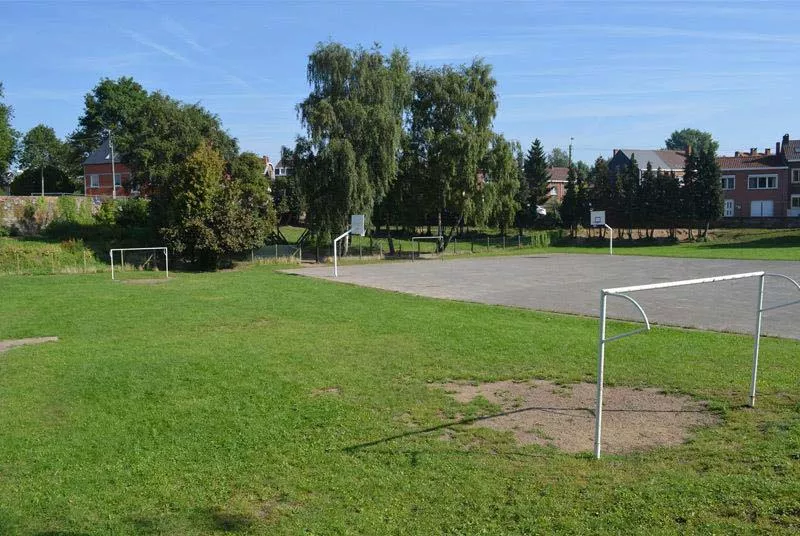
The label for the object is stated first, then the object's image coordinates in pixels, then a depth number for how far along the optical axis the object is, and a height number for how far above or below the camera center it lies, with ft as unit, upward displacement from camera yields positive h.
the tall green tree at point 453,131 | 163.43 +23.82
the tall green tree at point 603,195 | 224.53 +10.10
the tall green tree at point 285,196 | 176.55 +8.11
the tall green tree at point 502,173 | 170.09 +13.53
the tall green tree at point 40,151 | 315.58 +36.33
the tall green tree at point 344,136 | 141.49 +19.68
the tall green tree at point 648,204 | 215.72 +6.78
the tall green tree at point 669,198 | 210.79 +8.43
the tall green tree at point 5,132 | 181.39 +26.83
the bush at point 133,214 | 153.99 +2.53
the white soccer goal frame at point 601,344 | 22.17 -4.16
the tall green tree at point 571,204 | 226.17 +6.92
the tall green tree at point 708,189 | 205.10 +11.14
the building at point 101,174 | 250.98 +19.73
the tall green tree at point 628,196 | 219.82 +9.54
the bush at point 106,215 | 152.56 +2.29
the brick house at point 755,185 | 231.09 +14.07
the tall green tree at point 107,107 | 290.15 +52.52
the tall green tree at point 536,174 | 233.35 +18.05
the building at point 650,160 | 273.13 +27.55
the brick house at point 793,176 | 227.81 +16.80
